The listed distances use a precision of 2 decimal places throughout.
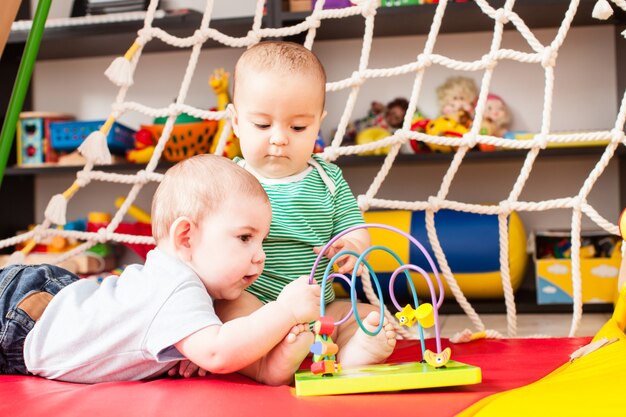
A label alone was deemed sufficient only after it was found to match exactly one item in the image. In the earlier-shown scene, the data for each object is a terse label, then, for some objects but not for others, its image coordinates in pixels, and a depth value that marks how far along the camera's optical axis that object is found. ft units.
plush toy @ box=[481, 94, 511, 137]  7.05
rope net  3.93
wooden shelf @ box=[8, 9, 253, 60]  6.77
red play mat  2.15
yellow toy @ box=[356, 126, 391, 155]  6.88
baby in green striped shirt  3.09
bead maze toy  2.31
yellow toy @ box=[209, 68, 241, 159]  6.57
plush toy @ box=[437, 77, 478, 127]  7.07
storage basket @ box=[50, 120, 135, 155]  7.16
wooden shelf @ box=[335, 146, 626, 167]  6.37
